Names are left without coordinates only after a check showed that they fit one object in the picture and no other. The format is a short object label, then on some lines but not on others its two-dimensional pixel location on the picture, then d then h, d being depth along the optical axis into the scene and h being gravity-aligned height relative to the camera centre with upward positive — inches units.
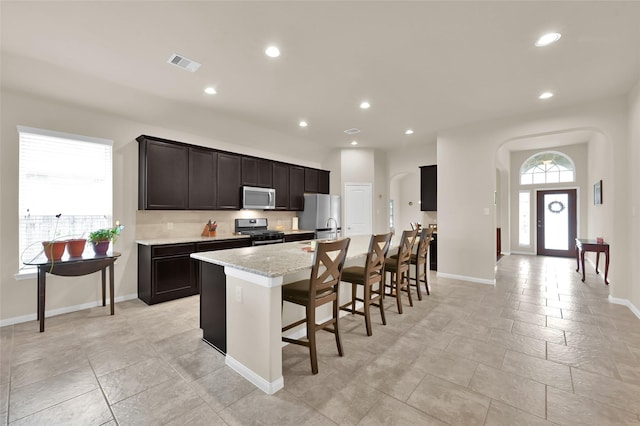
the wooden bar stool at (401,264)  135.9 -25.9
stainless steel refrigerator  245.6 +0.2
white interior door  269.7 +5.5
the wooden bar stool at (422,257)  156.9 -25.6
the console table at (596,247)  179.7 -22.8
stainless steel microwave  201.5 +12.7
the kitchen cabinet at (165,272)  148.6 -32.1
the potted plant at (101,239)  132.5 -11.3
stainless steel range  196.4 -12.9
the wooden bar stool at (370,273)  112.0 -25.7
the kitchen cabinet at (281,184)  227.4 +25.5
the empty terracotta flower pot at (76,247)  127.3 -14.5
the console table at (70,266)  116.9 -22.7
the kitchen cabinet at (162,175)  156.3 +23.6
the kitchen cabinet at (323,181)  266.8 +32.0
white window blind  130.9 +14.5
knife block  189.5 -11.8
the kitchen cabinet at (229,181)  188.9 +23.8
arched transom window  295.3 +49.1
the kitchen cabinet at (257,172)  204.2 +32.6
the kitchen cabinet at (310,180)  253.4 +31.9
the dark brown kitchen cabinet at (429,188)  243.4 +22.8
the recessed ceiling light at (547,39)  100.4 +64.6
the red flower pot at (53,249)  118.2 -14.5
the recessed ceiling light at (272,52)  108.7 +65.3
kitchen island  77.0 -27.9
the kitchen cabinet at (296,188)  240.4 +23.6
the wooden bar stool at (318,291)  84.9 -25.1
